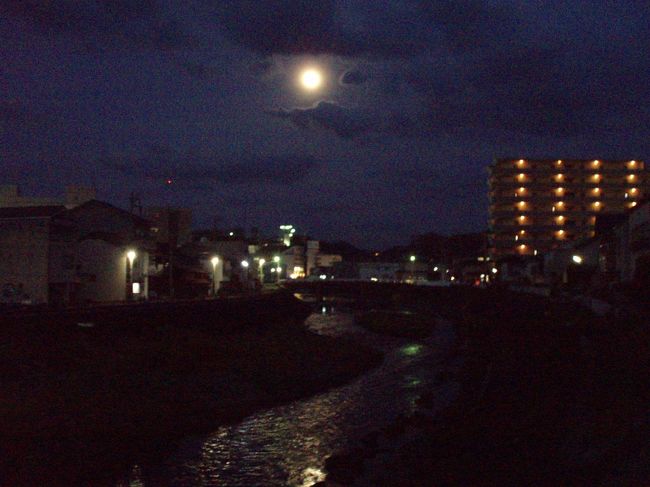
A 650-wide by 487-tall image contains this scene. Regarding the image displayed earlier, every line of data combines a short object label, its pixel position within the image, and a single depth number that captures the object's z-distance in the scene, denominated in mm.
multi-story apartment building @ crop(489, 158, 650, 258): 108312
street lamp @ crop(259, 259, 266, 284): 107619
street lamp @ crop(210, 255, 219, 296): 70000
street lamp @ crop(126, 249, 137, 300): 48812
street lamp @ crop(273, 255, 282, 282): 124250
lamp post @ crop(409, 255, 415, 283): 148000
